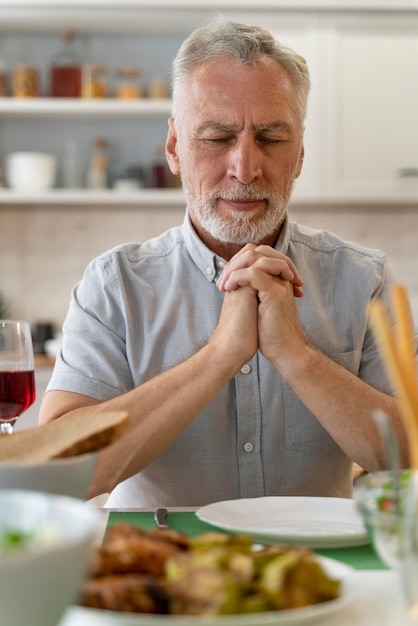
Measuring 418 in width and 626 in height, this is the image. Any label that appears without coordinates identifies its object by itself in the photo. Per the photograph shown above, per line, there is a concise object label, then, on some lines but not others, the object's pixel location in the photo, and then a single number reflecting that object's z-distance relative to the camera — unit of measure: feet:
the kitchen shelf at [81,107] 12.12
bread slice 2.87
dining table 2.32
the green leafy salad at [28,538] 1.96
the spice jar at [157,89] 12.56
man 5.10
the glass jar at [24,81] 12.42
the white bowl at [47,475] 2.72
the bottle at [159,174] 12.47
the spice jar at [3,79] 12.52
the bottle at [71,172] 12.51
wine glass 4.23
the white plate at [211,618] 2.13
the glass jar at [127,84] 12.51
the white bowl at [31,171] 12.20
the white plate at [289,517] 3.32
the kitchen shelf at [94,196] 12.20
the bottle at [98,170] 12.50
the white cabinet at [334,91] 12.14
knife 3.64
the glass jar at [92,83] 12.44
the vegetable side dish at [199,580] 2.18
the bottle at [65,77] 12.51
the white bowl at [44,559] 1.84
